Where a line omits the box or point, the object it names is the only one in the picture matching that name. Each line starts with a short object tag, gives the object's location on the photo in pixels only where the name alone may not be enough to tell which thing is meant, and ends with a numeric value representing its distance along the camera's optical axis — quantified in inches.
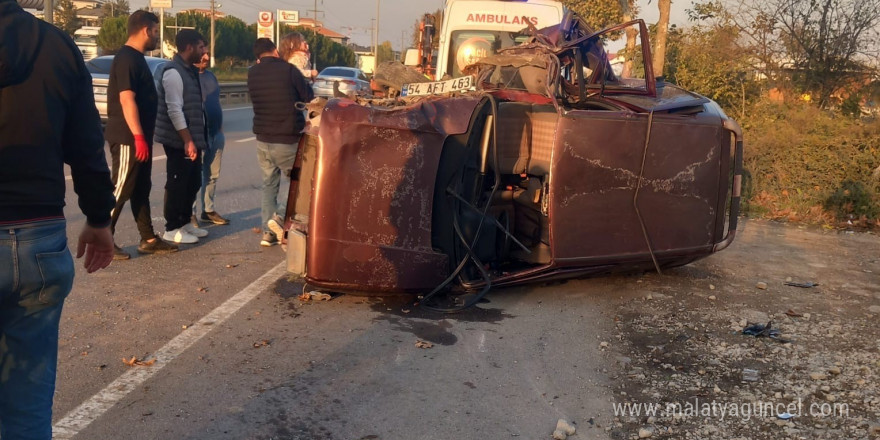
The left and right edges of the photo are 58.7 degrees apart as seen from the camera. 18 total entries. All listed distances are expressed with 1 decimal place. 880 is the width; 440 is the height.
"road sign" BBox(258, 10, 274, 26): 1668.3
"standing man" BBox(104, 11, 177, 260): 236.4
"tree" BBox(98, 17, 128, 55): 1950.1
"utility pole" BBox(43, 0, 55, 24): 614.9
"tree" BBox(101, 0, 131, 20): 2923.2
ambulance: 423.5
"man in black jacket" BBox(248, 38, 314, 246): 272.4
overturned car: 198.4
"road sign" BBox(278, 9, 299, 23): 2310.5
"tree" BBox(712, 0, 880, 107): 476.7
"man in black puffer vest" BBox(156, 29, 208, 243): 266.7
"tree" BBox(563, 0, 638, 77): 713.0
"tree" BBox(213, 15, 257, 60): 2431.1
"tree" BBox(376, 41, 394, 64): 3124.0
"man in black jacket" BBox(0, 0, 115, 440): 89.3
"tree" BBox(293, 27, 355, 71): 2701.8
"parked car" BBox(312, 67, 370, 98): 1039.7
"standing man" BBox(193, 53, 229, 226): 301.6
